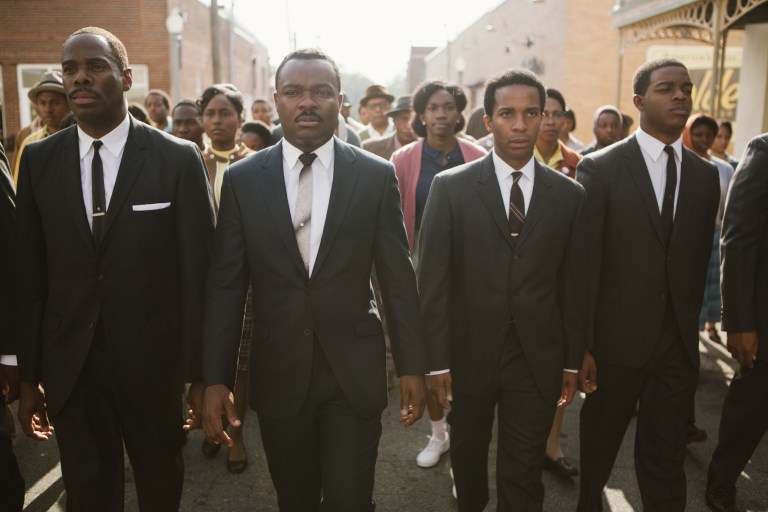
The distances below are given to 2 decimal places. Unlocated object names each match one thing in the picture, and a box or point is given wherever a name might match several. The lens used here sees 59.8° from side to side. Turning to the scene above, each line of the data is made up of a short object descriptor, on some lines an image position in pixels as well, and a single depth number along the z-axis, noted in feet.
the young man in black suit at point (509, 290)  10.28
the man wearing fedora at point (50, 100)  17.54
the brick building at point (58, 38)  68.39
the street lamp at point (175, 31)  47.59
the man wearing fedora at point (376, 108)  32.45
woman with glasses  17.07
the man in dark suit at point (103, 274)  9.14
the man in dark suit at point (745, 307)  11.85
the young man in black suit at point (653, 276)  11.19
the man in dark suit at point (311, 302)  8.88
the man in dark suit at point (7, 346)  9.82
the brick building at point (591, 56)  71.15
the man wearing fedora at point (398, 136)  21.54
